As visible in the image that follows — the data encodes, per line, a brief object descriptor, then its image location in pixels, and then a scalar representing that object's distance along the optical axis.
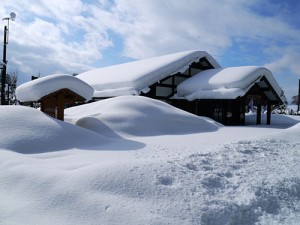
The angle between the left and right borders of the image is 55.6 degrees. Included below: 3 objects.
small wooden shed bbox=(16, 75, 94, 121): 7.89
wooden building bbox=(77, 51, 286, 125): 14.85
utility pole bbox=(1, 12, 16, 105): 14.20
